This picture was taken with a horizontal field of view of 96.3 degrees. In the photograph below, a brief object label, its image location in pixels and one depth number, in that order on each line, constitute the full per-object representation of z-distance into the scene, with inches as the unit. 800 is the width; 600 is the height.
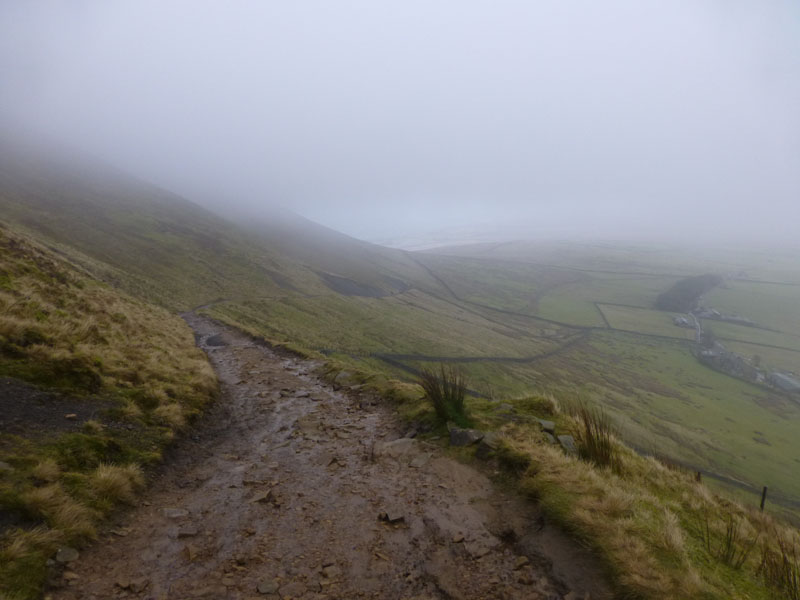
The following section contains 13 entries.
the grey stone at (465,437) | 372.5
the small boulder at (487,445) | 349.1
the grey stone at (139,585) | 188.5
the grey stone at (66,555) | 188.7
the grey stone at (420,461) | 352.8
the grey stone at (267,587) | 197.5
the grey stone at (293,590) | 197.8
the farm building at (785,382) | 3681.1
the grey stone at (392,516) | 271.4
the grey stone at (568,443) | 356.8
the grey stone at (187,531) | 240.8
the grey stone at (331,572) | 214.9
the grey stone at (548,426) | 391.2
